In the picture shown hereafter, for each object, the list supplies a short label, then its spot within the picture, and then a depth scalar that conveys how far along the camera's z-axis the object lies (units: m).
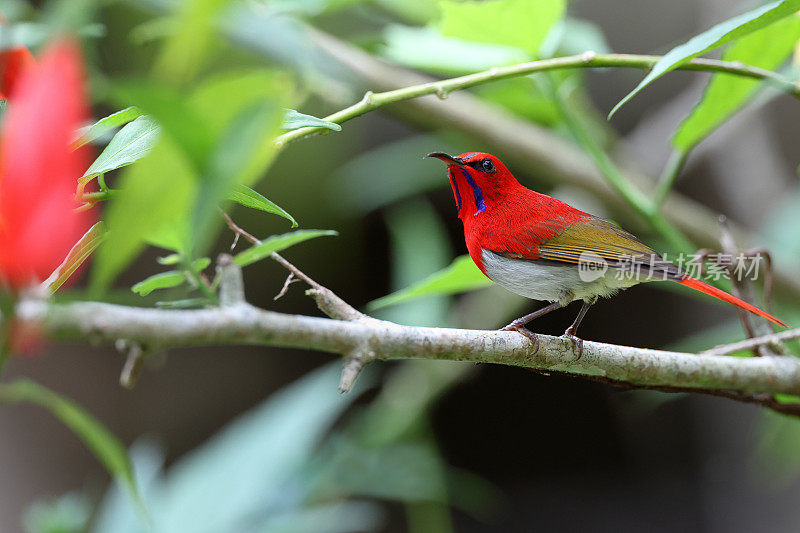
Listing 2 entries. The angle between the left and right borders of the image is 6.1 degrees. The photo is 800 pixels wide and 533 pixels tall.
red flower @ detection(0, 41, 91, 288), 1.69
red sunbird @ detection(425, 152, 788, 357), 2.31
